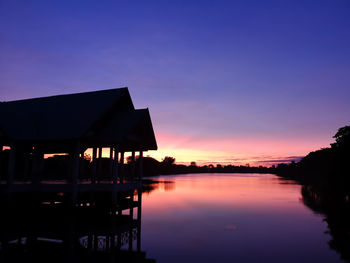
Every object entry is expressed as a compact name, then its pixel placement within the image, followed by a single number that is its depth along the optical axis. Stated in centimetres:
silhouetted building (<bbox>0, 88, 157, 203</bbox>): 1720
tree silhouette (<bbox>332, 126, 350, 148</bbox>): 5306
